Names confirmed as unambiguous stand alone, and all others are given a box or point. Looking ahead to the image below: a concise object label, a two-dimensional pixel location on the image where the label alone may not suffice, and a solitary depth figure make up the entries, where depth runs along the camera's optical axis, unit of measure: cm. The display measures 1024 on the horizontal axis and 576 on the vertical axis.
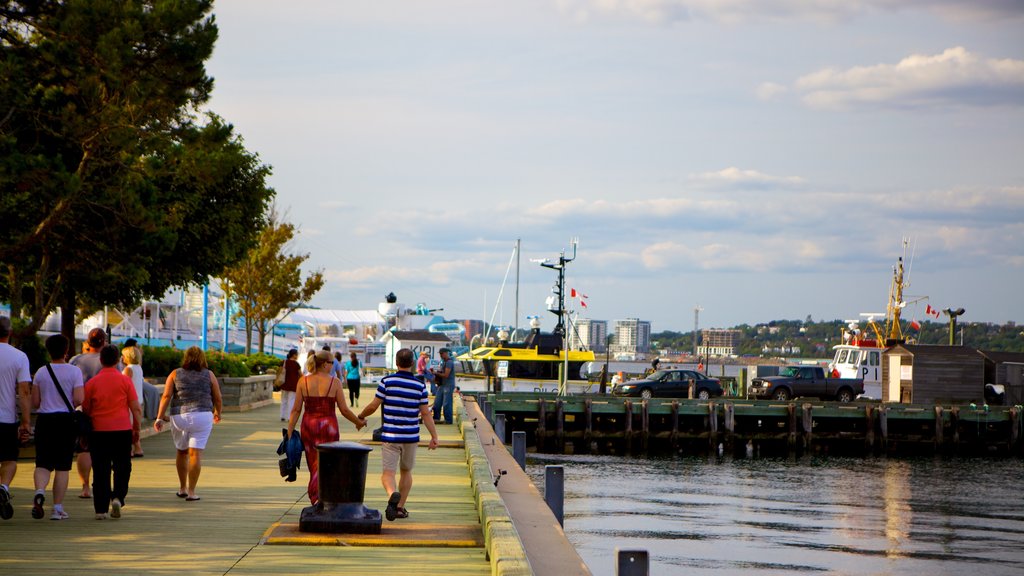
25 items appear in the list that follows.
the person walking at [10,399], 1159
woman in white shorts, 1375
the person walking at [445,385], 2836
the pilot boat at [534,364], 5878
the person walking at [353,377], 3716
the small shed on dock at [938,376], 5522
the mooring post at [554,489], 1375
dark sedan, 5391
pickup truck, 5606
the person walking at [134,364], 1661
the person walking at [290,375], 2511
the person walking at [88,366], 1359
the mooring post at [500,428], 3186
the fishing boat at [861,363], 6334
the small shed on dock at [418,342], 6769
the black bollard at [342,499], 1116
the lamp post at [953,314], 6395
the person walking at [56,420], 1205
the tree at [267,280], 5566
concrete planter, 3331
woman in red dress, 1182
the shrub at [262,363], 4228
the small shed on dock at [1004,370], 5747
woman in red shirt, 1225
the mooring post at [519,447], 2181
